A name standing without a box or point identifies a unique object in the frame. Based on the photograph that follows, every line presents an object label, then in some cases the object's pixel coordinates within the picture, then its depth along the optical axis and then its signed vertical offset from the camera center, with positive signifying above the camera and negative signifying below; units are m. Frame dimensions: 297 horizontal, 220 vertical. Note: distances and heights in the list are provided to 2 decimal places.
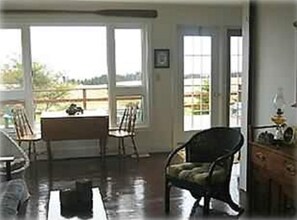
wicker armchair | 3.42 -0.83
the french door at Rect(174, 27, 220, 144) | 6.43 -0.18
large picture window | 5.87 +0.07
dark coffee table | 2.71 -0.92
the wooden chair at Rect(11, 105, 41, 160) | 5.52 -0.76
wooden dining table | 5.50 -0.72
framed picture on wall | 6.14 +0.18
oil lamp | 3.32 -0.37
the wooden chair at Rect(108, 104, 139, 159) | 5.85 -0.81
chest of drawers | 2.94 -0.82
